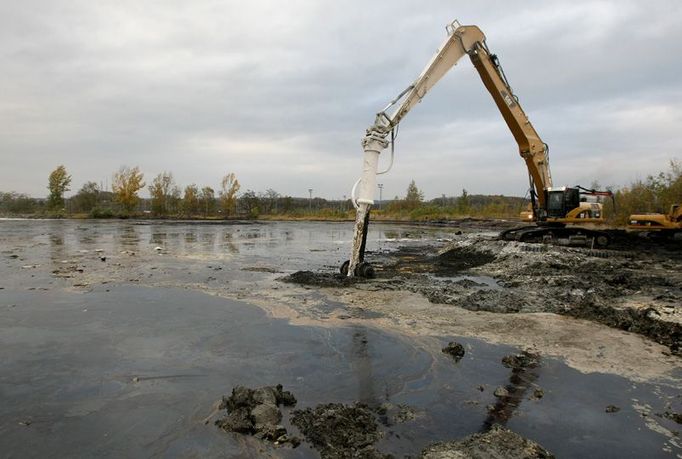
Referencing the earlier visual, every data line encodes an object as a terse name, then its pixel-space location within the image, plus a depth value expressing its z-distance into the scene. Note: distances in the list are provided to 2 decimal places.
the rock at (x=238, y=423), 3.95
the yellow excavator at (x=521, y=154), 12.02
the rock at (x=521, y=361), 5.63
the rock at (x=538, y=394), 4.74
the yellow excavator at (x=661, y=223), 19.20
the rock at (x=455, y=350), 5.99
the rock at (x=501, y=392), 4.78
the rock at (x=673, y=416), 4.23
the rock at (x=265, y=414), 4.04
